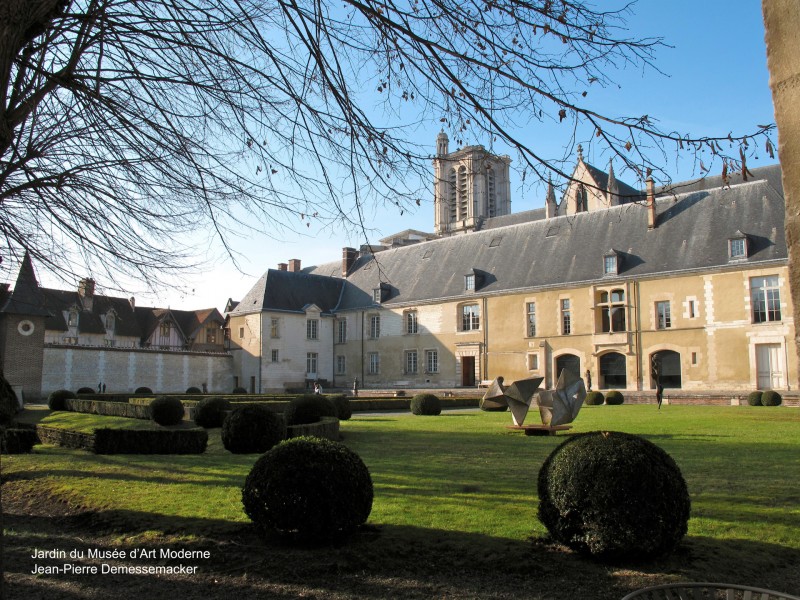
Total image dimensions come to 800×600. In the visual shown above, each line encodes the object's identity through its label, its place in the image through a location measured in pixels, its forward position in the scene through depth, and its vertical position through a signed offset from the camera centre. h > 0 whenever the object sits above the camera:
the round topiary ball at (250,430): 9.95 -0.88
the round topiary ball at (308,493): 4.68 -0.88
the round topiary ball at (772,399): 21.12 -1.05
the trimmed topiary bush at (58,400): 19.91 -0.79
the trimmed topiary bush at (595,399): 24.48 -1.14
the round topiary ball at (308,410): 12.98 -0.76
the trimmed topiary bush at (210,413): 14.14 -0.87
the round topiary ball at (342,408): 16.48 -0.93
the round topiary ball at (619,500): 4.14 -0.84
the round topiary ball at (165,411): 14.85 -0.86
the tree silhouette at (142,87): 3.90 +2.10
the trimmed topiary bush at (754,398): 21.75 -1.05
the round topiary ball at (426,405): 18.86 -1.00
